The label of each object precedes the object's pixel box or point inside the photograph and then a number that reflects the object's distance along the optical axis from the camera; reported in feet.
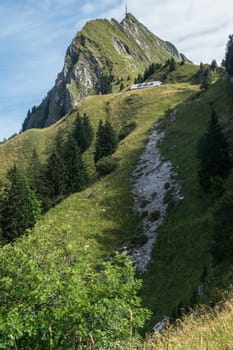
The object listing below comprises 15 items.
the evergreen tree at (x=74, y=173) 234.38
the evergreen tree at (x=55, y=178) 240.12
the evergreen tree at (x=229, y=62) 239.09
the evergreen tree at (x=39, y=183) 232.14
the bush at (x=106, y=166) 228.63
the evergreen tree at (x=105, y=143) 269.44
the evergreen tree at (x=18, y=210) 192.03
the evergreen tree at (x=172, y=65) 483.10
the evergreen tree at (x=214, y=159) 144.05
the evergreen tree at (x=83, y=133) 322.75
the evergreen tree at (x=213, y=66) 411.17
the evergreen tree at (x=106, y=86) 568.41
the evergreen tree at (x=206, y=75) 389.78
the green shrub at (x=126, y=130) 303.89
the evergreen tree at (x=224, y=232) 73.76
